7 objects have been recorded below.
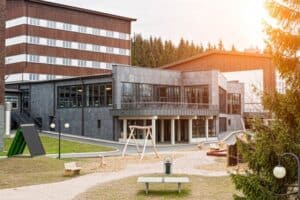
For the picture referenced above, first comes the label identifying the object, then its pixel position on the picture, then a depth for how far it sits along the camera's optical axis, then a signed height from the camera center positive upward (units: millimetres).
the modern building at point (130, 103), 48906 +1133
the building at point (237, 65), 63125 +6665
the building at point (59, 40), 66562 +10999
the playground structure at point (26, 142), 29734 -1853
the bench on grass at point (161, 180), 17719 -2556
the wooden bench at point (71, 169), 23203 -2792
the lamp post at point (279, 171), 10359 -1297
